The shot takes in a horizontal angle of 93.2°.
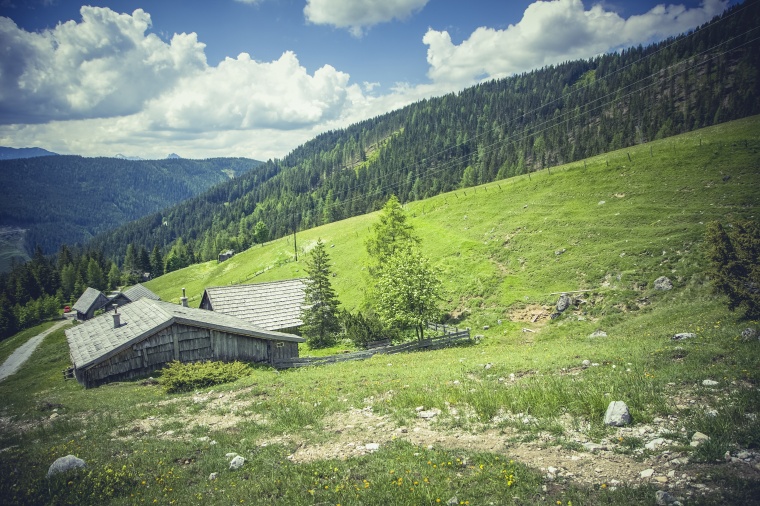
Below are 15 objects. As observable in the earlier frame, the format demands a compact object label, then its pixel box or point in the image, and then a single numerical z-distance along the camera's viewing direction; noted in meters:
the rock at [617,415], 9.94
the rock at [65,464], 9.85
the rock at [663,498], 6.68
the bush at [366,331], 35.00
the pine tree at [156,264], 140.62
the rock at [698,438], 8.24
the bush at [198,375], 21.11
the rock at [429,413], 12.74
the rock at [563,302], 31.41
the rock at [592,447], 9.08
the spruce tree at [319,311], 38.41
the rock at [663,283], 28.25
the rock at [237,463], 10.38
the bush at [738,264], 17.84
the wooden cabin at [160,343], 24.96
